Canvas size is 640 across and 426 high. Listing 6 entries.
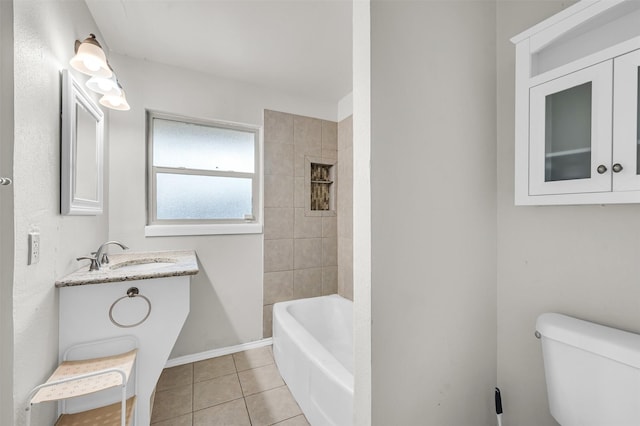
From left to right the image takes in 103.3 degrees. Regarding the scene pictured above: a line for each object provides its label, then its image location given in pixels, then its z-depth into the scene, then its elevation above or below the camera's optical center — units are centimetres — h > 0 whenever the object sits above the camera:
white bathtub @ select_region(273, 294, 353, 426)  130 -100
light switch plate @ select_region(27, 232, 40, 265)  99 -15
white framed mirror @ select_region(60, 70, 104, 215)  125 +33
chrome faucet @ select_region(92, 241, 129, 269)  148 -30
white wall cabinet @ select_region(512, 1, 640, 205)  74 +35
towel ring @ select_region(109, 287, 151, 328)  130 -49
